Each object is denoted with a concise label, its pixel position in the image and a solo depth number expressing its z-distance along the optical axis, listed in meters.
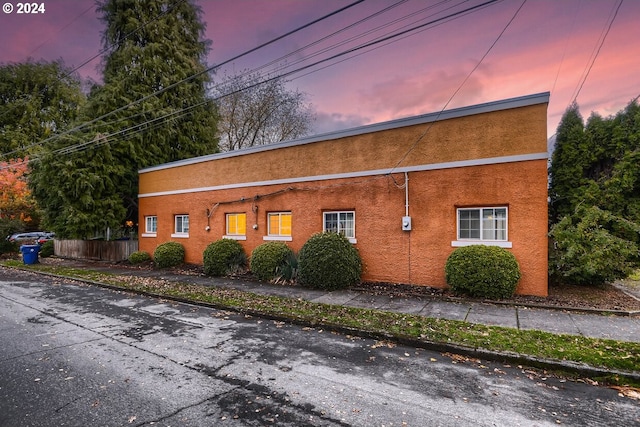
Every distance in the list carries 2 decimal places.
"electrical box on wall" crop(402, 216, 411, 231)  10.26
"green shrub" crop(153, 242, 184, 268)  15.73
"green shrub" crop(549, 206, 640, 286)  8.36
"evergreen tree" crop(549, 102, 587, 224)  9.95
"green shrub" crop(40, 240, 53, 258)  22.89
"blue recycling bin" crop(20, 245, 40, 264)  18.64
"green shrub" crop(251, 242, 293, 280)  12.08
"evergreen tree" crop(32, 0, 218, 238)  16.95
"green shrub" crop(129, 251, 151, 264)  17.53
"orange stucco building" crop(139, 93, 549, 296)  8.91
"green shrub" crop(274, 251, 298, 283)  11.77
